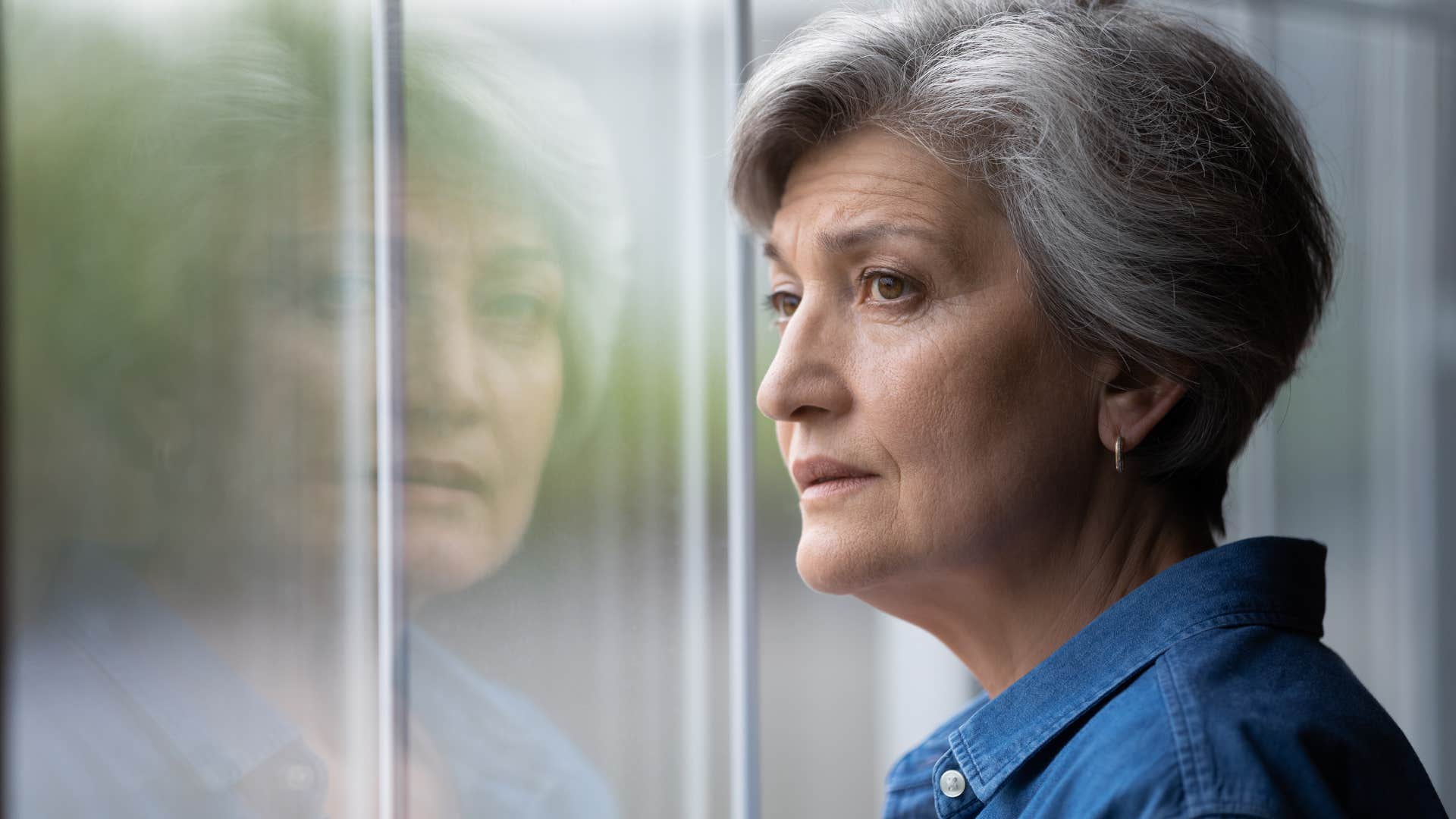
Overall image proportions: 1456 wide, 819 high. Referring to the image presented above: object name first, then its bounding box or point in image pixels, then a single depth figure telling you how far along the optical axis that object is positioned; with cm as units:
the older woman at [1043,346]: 133
